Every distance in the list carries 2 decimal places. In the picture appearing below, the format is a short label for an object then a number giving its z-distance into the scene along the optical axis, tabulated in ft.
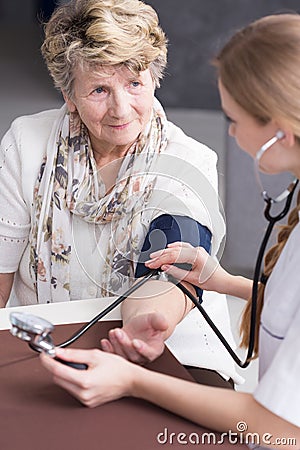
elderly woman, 7.49
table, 5.72
